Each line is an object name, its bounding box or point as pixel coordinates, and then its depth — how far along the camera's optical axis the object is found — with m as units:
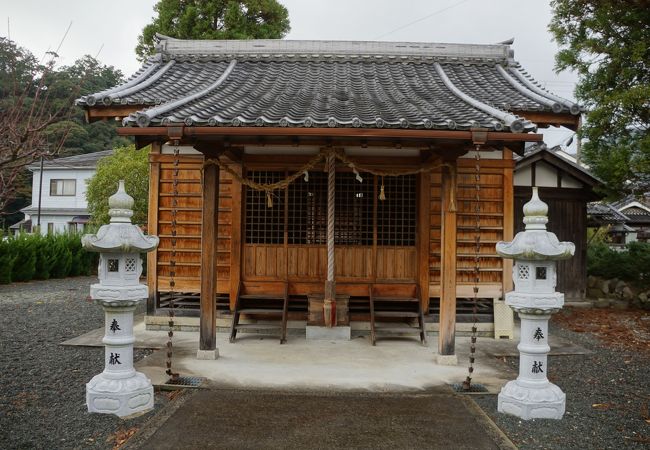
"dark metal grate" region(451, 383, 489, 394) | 5.76
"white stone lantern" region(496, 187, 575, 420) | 5.00
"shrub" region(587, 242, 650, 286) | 12.99
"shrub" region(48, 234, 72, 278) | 19.06
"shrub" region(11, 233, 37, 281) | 17.33
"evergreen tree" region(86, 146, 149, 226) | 17.28
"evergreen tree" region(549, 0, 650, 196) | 10.61
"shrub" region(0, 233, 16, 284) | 16.58
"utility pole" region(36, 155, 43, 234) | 29.38
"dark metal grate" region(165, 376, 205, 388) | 5.80
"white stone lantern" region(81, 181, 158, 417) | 4.98
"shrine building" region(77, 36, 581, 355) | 8.16
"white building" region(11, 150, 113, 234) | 31.34
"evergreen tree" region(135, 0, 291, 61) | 17.73
